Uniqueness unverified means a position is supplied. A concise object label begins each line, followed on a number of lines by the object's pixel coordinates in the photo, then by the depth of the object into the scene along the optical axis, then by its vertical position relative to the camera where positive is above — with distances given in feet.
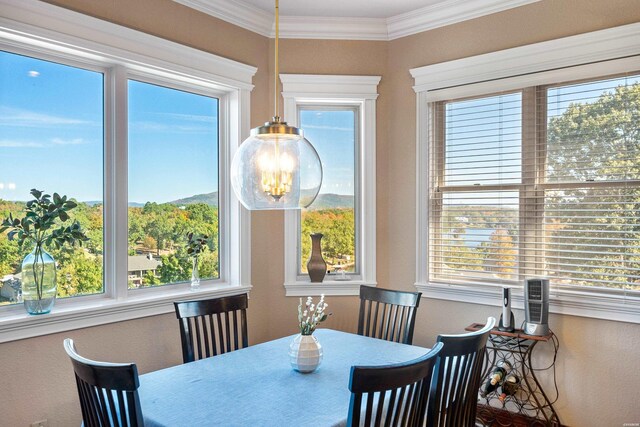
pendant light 6.03 +0.51
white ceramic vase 6.89 -2.11
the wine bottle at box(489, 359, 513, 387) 9.61 -3.34
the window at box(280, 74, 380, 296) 12.23 +0.67
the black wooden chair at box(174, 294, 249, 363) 8.16 -1.88
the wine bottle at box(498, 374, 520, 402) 9.70 -3.61
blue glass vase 7.93 -1.20
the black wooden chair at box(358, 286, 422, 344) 9.25 -2.01
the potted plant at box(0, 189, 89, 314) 7.94 -0.48
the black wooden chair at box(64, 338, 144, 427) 4.50 -1.74
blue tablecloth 5.46 -2.36
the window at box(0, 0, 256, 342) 8.14 +1.09
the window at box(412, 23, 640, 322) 9.29 +0.71
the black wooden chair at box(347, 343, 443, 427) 4.58 -1.75
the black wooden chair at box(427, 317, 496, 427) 5.65 -2.13
